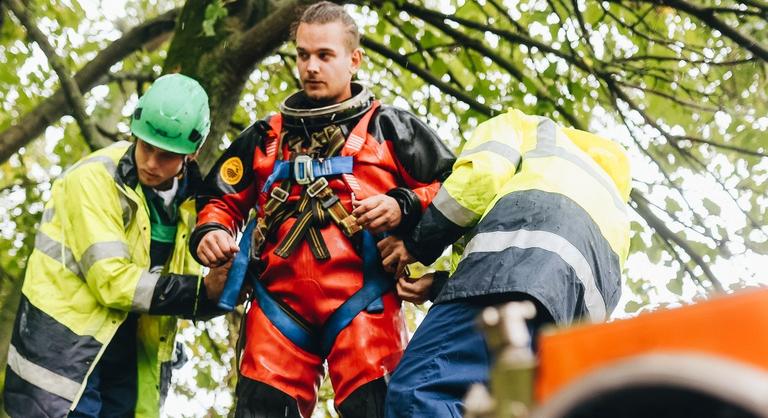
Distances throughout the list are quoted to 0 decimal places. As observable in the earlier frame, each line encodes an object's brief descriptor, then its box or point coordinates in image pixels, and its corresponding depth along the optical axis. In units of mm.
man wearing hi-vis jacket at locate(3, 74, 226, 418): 7195
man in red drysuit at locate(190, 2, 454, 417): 6449
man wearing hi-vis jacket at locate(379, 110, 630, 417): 5145
